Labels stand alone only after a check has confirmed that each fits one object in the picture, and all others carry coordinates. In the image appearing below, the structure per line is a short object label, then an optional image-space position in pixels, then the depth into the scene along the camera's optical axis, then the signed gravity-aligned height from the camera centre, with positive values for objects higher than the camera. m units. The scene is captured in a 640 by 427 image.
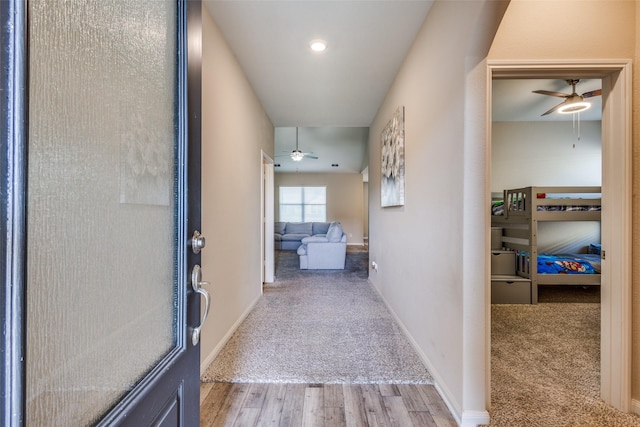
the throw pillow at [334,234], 5.69 -0.35
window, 10.45 +0.43
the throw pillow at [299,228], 9.10 -0.38
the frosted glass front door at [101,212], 0.42 +0.01
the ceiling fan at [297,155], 6.39 +1.35
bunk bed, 3.59 -0.23
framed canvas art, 2.65 +0.56
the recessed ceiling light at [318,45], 2.40 +1.44
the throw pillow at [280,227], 9.18 -0.35
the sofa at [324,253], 5.66 -0.72
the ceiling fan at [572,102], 3.31 +1.35
